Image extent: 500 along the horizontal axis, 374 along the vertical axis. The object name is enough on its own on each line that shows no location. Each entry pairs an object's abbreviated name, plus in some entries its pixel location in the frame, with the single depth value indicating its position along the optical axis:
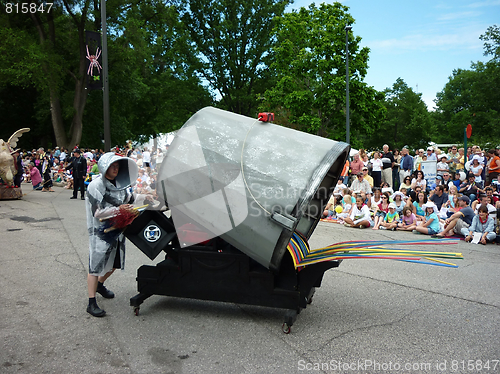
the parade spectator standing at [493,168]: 12.09
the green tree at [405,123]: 45.91
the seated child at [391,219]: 10.27
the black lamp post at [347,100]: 19.98
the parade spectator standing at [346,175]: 14.05
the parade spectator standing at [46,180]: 18.28
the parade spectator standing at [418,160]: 13.31
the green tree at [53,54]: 22.02
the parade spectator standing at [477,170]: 11.52
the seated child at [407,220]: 10.12
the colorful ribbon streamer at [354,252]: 3.69
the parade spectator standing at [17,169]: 14.52
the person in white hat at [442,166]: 12.94
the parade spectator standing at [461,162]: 13.08
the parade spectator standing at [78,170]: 14.65
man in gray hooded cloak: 4.17
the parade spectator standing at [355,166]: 14.14
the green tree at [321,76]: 26.88
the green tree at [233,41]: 29.61
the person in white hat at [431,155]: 13.10
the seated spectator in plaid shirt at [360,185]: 12.59
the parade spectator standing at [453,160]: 13.34
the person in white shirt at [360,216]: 10.70
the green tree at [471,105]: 39.09
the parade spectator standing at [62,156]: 23.47
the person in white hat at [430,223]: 9.64
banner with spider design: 13.35
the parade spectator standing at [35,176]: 18.00
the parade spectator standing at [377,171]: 14.22
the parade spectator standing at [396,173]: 14.70
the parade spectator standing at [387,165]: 14.56
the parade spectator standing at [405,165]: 13.91
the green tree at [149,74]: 24.83
